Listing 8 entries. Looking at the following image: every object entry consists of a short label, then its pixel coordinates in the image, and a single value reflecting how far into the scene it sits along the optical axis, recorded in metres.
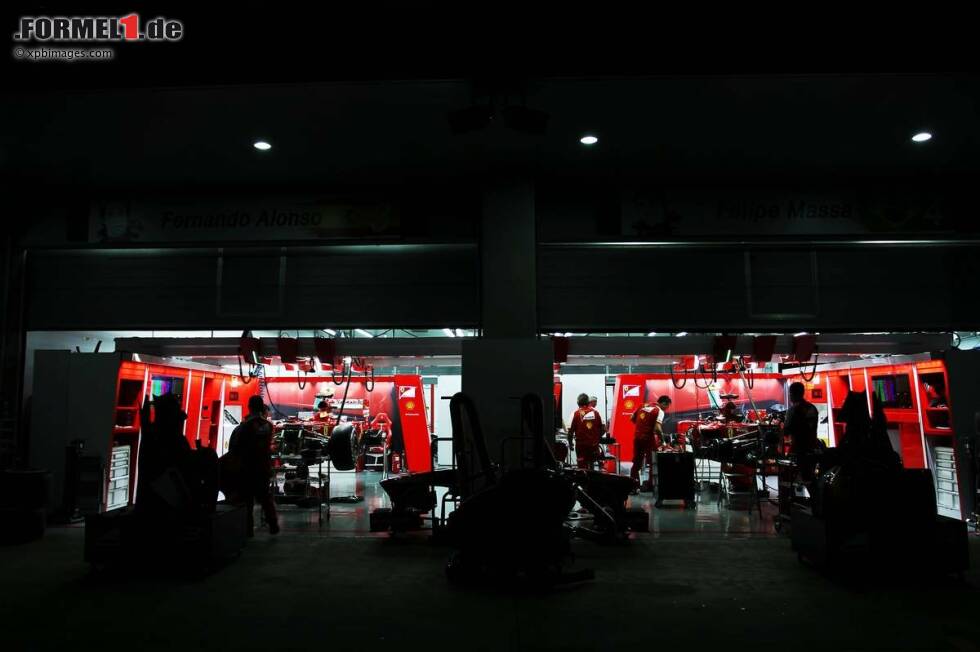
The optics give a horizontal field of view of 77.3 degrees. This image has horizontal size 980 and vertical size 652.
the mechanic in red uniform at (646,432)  10.74
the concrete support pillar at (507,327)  7.37
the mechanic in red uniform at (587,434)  10.77
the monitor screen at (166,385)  10.00
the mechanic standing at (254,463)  7.41
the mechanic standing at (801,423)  8.02
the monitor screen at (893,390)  9.50
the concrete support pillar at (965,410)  7.53
